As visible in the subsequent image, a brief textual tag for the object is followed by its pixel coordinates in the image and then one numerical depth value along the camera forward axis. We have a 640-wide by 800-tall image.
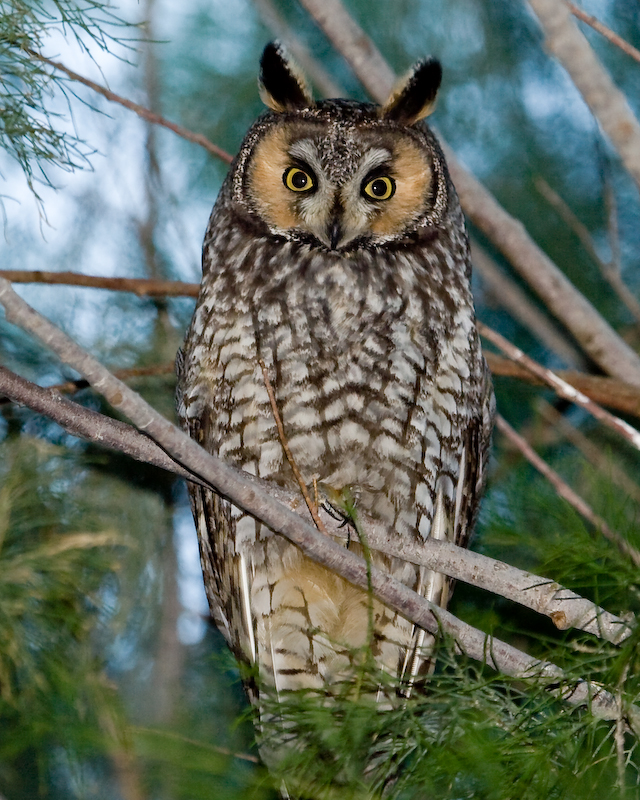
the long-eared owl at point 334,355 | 5.39
